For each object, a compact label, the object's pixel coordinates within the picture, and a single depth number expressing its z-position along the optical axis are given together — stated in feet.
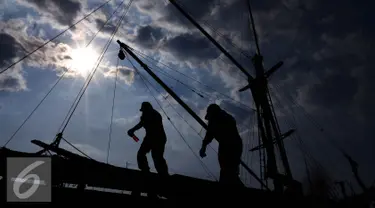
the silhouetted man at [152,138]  24.74
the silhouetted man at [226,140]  22.38
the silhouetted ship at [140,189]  15.62
